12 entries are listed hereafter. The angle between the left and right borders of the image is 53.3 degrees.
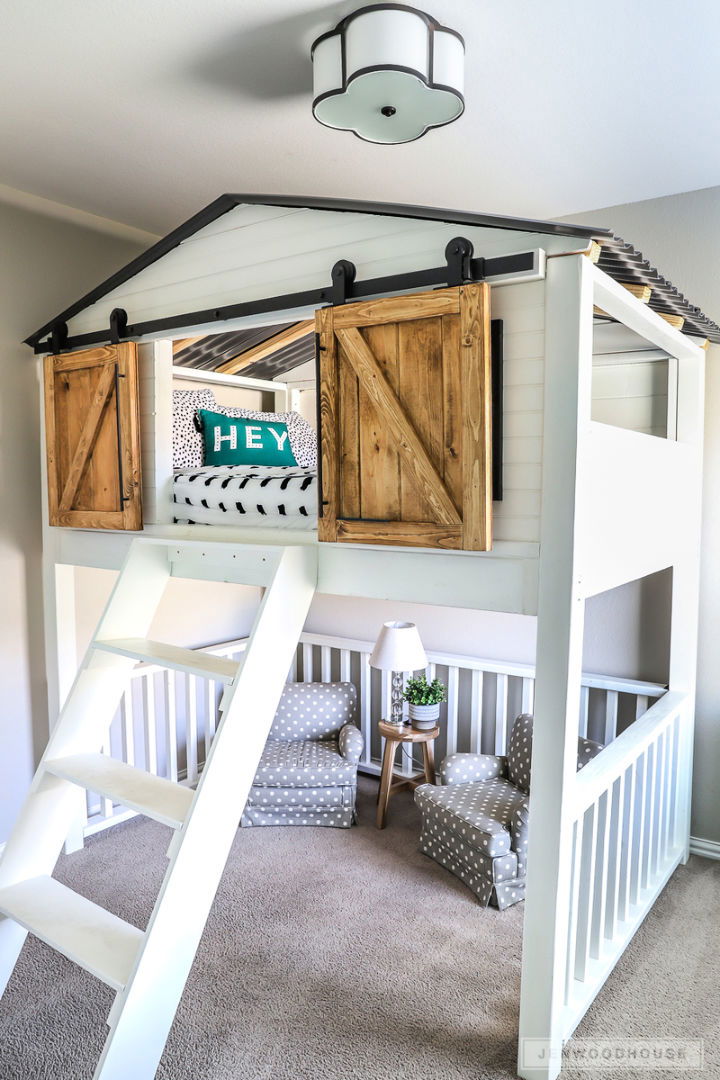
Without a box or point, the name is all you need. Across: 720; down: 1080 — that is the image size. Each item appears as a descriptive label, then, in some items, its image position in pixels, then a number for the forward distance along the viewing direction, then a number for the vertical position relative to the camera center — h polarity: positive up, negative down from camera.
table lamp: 3.25 -0.71
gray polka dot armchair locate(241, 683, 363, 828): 3.21 -1.31
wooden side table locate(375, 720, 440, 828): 3.25 -1.19
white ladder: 1.65 -0.78
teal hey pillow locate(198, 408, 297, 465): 2.98 +0.22
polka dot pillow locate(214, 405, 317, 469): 3.38 +0.30
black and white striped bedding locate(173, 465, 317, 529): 2.18 -0.01
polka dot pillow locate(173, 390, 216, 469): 2.92 +0.25
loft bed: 1.71 +0.07
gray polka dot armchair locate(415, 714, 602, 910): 2.64 -1.24
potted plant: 3.29 -0.96
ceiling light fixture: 1.72 +1.04
